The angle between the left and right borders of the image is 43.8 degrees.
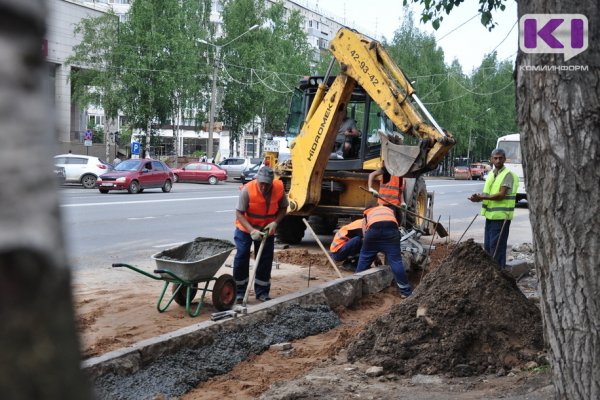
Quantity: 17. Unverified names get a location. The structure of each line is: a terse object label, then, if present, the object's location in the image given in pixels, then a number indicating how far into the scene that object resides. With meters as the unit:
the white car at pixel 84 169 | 31.94
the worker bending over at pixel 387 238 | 9.30
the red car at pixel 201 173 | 41.44
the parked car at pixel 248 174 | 41.53
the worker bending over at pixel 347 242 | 10.80
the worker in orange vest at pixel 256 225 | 8.45
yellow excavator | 11.12
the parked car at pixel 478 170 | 64.88
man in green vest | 10.46
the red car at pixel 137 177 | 28.50
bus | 27.06
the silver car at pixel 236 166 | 45.95
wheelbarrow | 7.50
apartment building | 44.50
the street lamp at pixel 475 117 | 73.99
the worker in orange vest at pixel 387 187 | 11.79
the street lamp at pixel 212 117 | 42.75
